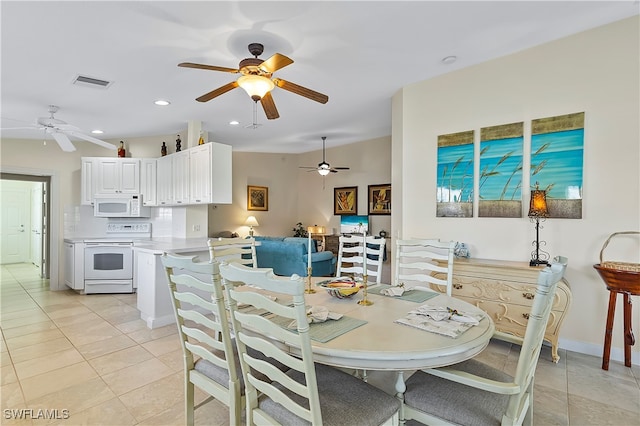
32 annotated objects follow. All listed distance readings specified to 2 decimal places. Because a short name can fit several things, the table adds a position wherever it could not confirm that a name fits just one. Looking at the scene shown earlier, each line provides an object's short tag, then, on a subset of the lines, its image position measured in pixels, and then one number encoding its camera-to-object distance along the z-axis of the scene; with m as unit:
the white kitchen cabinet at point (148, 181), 5.50
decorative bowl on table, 2.02
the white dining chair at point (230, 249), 2.56
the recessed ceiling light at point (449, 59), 3.12
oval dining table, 1.26
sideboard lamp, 2.82
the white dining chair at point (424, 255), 2.41
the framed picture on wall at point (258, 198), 8.08
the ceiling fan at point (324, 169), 6.82
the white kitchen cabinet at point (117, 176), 5.59
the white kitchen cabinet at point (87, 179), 5.56
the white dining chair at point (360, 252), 2.79
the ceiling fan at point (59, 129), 3.80
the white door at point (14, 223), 8.18
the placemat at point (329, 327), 1.41
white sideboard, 2.66
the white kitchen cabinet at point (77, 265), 5.23
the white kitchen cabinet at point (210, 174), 4.41
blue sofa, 4.85
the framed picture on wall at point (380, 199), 6.94
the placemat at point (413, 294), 2.05
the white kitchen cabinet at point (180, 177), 4.81
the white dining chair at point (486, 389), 1.21
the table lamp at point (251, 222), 7.84
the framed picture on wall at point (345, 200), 7.52
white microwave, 5.56
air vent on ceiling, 3.34
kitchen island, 3.71
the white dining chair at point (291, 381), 1.14
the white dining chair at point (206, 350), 1.50
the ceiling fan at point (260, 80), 2.39
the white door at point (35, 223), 8.06
